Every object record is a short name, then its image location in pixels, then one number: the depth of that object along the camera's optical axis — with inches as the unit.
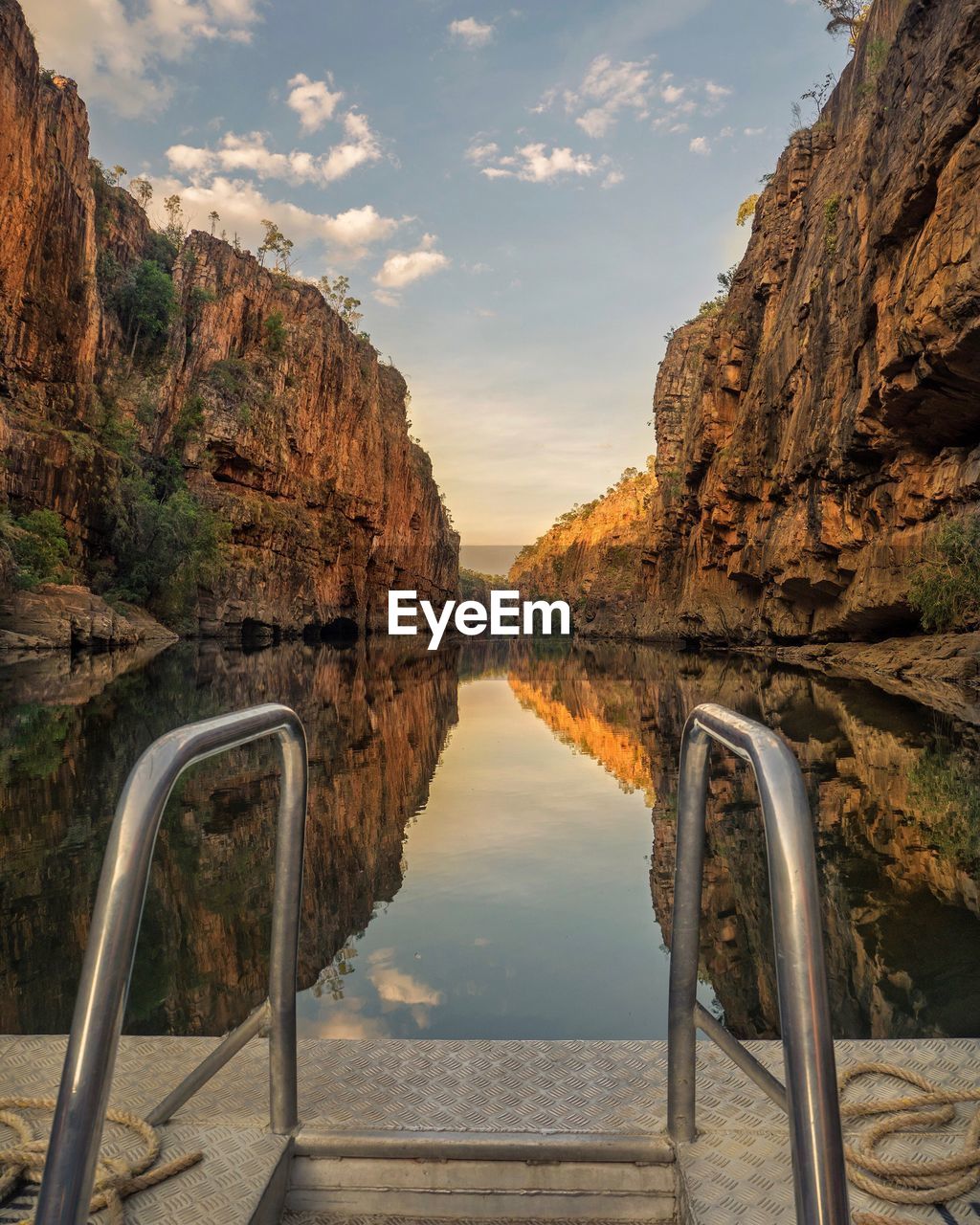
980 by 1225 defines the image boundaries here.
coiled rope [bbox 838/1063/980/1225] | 74.5
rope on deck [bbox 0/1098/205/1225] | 74.9
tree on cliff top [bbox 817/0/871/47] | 1144.8
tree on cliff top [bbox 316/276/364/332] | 3006.9
